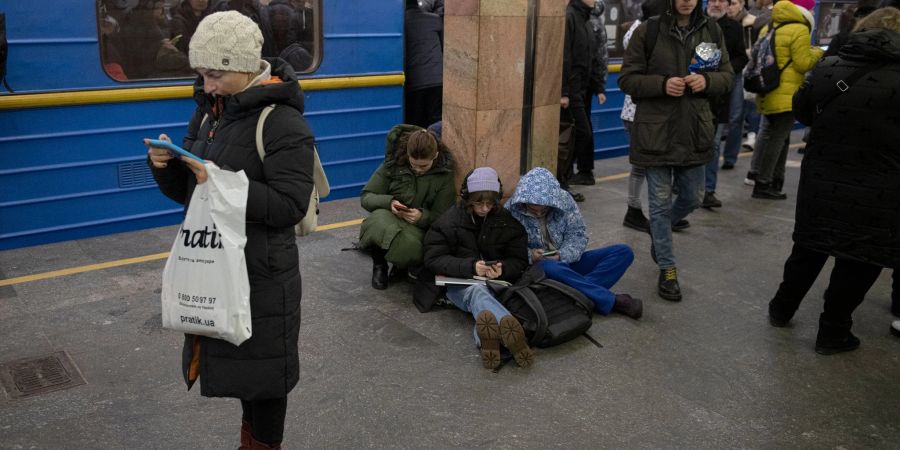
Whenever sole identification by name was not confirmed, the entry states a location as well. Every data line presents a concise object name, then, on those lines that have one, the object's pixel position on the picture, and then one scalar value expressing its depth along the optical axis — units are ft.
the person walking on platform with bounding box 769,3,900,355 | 13.39
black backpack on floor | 14.38
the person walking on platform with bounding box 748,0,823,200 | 23.21
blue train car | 18.38
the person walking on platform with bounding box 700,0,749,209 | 21.77
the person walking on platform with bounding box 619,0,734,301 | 16.56
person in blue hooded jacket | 15.70
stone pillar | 16.56
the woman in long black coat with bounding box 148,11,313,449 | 8.54
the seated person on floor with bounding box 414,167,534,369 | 15.16
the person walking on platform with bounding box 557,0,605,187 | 24.06
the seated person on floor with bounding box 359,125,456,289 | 16.48
